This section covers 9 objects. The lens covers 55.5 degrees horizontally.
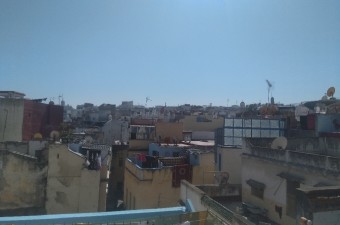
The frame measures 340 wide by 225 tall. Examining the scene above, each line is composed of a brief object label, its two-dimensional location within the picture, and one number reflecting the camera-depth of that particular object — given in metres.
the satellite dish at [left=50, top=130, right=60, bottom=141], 28.08
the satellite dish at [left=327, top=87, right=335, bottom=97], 27.86
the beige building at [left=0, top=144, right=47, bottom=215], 21.03
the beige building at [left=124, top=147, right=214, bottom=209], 22.33
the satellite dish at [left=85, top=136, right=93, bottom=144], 34.06
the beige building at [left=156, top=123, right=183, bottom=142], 36.12
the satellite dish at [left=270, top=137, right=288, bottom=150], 15.82
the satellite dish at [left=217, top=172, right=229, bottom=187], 17.67
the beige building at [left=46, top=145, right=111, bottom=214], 21.92
